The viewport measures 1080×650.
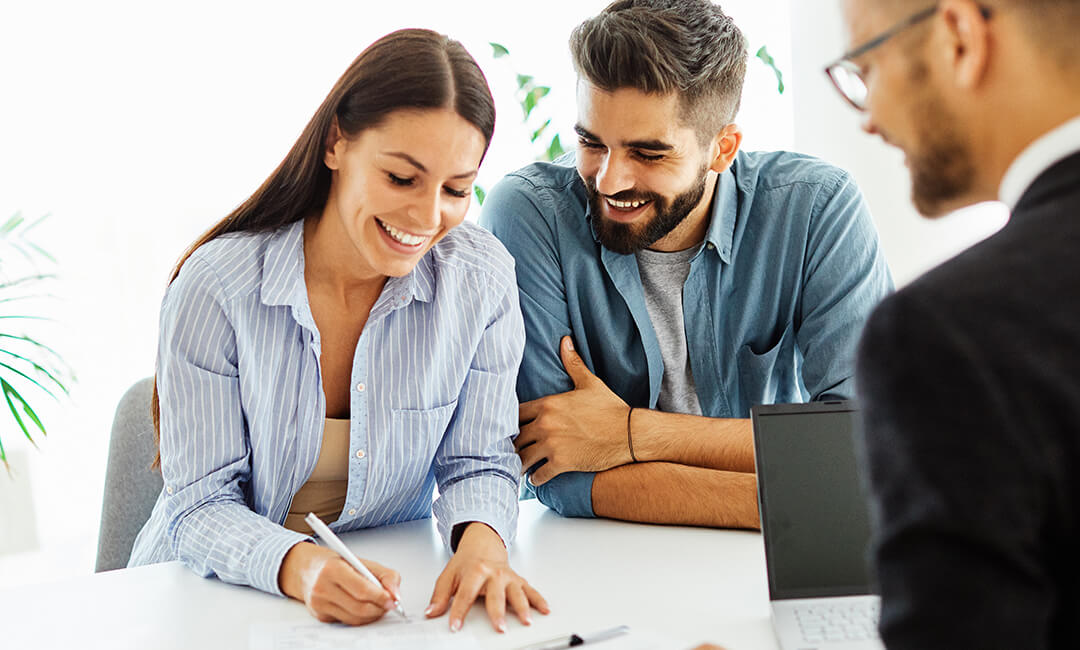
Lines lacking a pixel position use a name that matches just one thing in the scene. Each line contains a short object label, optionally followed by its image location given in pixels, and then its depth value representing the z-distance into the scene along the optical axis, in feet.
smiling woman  4.32
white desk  3.71
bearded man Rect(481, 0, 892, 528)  5.12
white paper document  3.58
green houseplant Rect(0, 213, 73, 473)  8.57
